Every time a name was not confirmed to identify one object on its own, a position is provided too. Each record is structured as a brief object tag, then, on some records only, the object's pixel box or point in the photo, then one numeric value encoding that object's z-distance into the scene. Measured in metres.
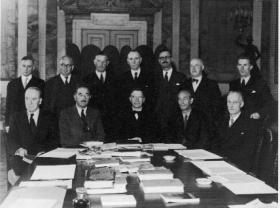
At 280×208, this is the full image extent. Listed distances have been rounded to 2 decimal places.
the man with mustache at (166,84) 4.95
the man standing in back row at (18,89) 4.98
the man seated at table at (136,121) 4.13
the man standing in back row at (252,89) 4.48
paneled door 7.55
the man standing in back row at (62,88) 4.88
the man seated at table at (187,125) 3.92
